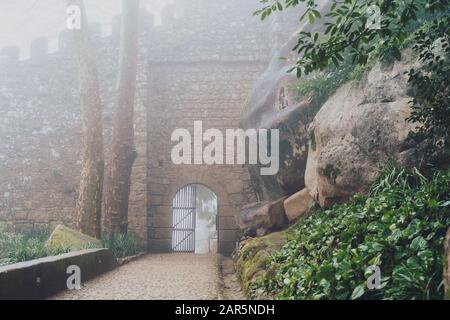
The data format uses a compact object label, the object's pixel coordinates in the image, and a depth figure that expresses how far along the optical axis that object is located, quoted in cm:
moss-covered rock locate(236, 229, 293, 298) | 452
